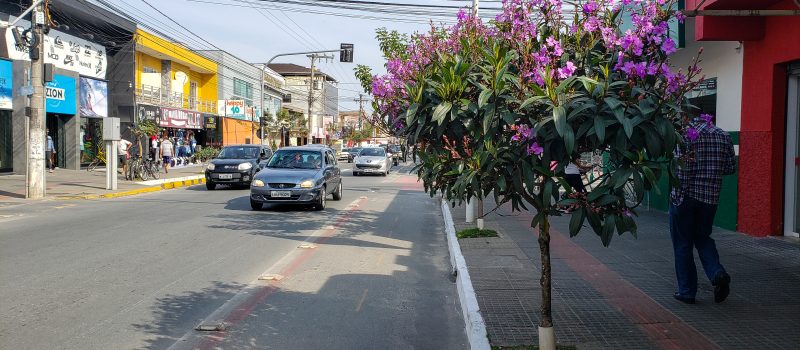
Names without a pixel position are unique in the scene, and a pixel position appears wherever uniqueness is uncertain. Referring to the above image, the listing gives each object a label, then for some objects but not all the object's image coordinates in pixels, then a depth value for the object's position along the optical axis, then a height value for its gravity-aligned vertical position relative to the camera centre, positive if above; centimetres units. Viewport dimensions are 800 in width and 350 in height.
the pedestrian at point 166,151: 2906 +2
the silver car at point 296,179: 1451 -59
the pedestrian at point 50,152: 2509 -8
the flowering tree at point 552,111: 356 +26
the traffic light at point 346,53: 2881 +450
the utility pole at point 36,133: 1667 +42
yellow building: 3416 +389
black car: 2100 -58
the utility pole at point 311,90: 5208 +509
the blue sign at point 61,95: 2535 +222
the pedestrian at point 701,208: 570 -46
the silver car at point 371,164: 3228 -53
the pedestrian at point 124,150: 2381 +3
